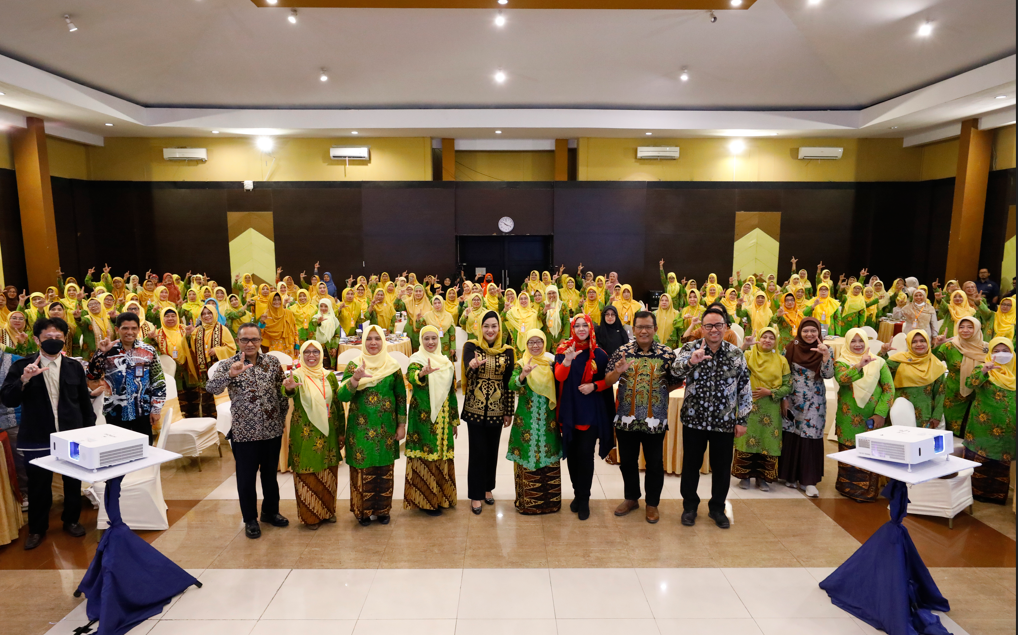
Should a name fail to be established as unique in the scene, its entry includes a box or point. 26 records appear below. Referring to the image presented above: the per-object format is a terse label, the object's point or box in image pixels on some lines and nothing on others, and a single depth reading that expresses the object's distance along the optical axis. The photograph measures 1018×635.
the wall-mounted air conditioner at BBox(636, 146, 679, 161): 15.15
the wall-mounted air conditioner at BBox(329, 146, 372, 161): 15.02
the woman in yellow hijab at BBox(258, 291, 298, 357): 8.23
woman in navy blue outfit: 4.26
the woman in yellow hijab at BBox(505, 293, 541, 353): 8.24
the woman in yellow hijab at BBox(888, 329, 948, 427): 4.83
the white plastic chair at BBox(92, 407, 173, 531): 4.20
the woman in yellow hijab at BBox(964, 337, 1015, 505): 4.52
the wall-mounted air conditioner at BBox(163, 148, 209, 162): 15.02
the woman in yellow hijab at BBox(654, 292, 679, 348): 8.61
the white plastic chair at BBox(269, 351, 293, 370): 5.85
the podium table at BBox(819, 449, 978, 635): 3.07
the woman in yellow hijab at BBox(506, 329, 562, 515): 4.28
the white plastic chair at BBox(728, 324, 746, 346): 6.91
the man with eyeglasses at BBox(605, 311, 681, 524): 4.25
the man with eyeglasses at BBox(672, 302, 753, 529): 4.13
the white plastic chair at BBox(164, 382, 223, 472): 5.36
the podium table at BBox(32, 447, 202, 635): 3.11
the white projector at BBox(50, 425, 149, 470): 2.99
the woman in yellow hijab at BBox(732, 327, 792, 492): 4.73
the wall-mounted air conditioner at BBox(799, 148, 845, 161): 15.08
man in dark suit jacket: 3.95
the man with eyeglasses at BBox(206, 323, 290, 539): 3.99
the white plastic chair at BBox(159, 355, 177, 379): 6.09
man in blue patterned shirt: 4.22
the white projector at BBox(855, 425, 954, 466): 3.01
